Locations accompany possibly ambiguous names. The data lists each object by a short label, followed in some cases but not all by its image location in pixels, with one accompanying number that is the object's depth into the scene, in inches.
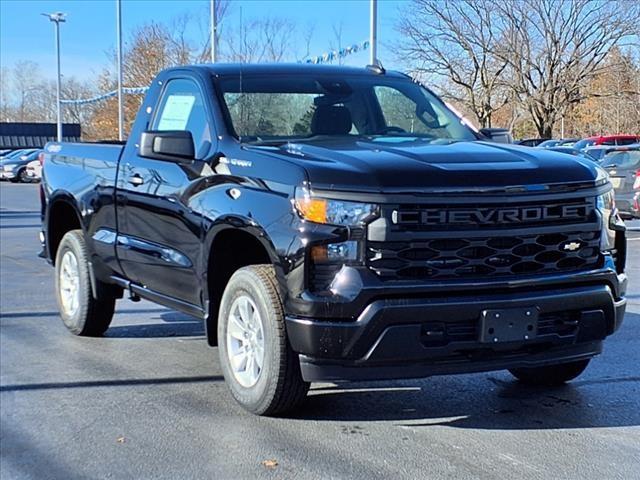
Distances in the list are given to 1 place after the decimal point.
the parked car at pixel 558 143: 1266.5
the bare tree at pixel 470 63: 1539.1
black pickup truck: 161.2
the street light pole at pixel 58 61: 2028.8
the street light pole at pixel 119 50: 1401.3
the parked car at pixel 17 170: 1647.4
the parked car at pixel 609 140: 1317.7
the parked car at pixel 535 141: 1393.2
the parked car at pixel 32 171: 1567.4
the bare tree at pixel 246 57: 960.4
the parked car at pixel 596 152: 851.3
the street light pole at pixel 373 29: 657.6
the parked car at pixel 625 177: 577.9
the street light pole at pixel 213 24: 925.0
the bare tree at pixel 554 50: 1518.2
